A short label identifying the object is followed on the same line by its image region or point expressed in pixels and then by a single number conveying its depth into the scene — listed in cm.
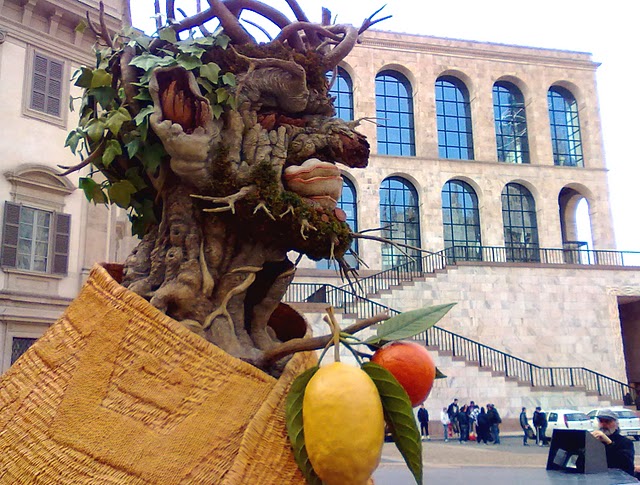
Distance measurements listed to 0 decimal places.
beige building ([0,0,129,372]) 1681
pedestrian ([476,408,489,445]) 2002
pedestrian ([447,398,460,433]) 2104
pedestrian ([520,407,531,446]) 2017
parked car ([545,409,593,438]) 1930
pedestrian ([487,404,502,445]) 2000
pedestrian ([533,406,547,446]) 2003
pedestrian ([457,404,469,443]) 2047
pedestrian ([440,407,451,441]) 2098
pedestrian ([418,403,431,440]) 2083
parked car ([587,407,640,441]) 2048
